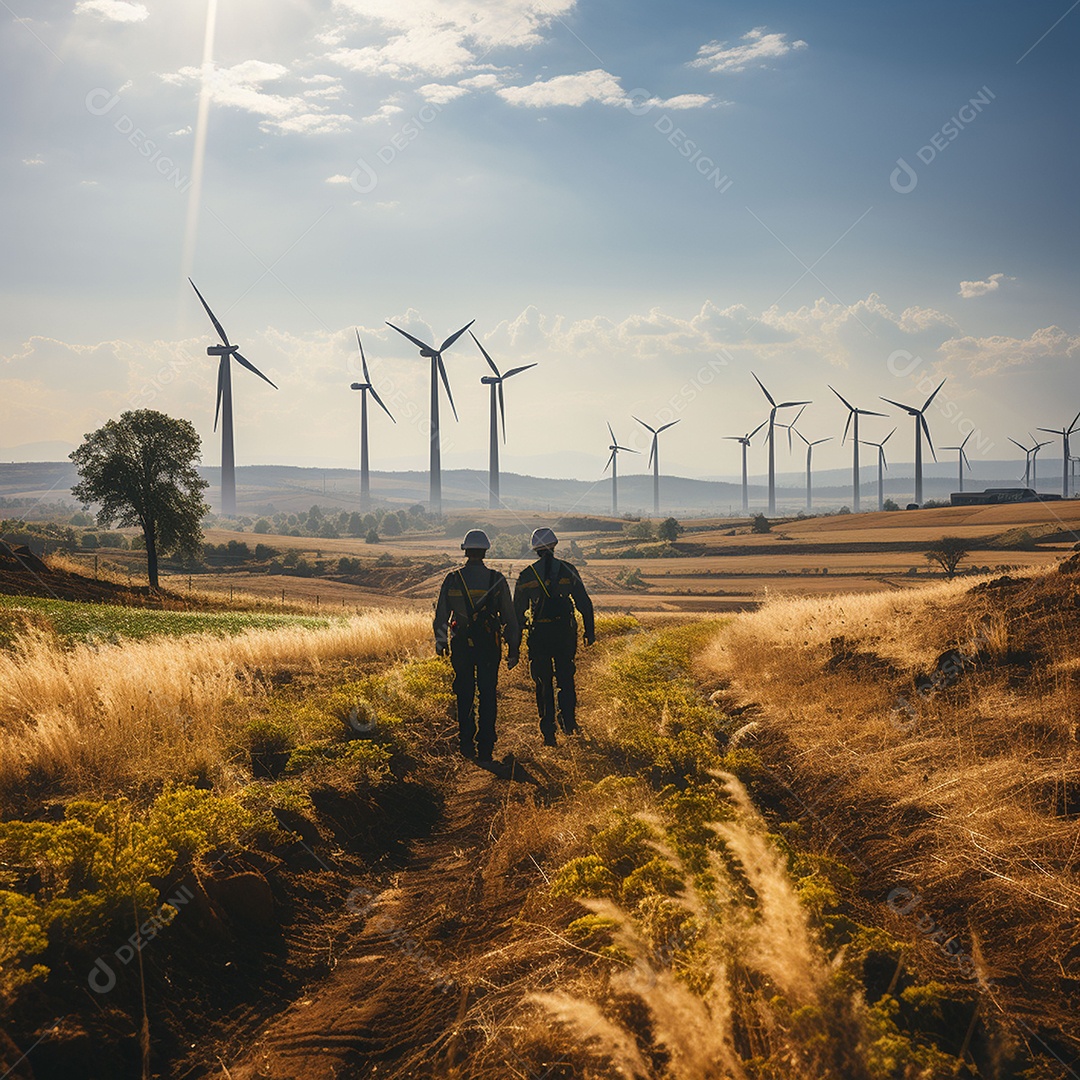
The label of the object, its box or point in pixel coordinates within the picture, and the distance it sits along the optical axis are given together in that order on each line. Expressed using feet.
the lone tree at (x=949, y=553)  156.66
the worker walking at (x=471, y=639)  33.71
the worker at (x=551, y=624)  37.17
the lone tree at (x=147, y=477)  133.90
